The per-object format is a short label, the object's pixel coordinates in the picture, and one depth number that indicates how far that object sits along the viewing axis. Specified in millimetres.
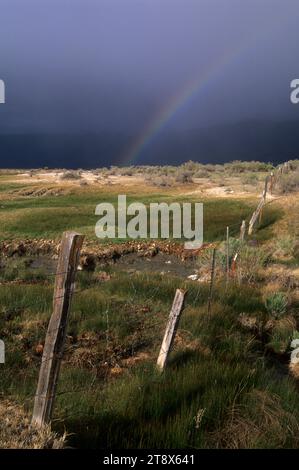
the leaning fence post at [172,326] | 6682
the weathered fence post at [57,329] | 4473
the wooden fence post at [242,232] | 19219
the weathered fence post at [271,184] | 34950
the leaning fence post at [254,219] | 24188
